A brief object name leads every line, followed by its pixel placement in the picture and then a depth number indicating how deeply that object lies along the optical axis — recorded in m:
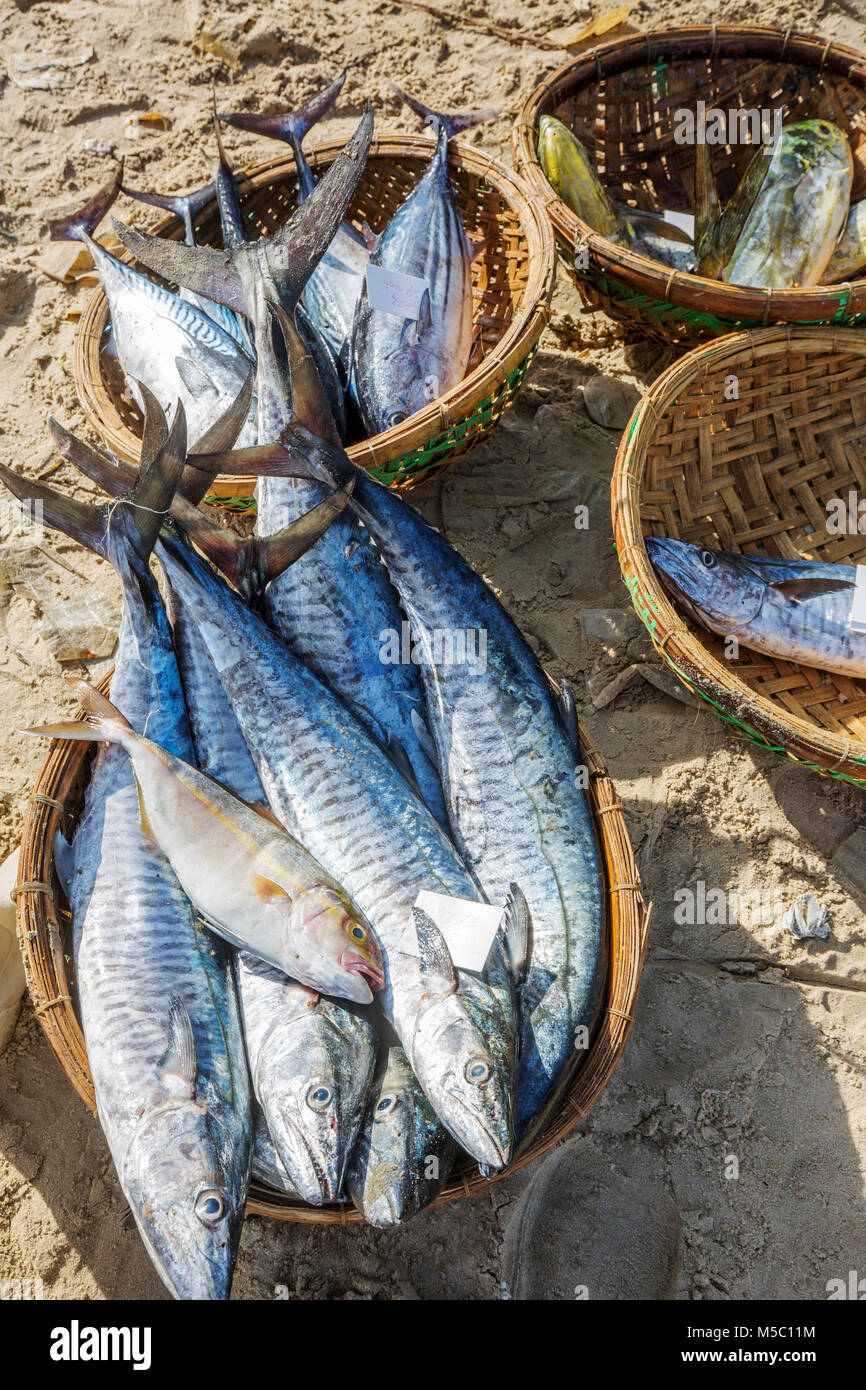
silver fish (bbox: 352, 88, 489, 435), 2.93
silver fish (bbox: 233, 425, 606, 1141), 2.05
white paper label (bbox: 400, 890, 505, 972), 1.96
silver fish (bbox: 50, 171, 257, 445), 2.91
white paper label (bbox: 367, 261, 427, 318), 3.00
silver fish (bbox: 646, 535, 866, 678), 2.69
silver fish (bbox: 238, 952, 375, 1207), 1.78
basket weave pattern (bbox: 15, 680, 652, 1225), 1.97
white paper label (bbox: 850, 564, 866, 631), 2.72
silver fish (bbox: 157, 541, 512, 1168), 1.82
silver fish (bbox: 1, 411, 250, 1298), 1.74
